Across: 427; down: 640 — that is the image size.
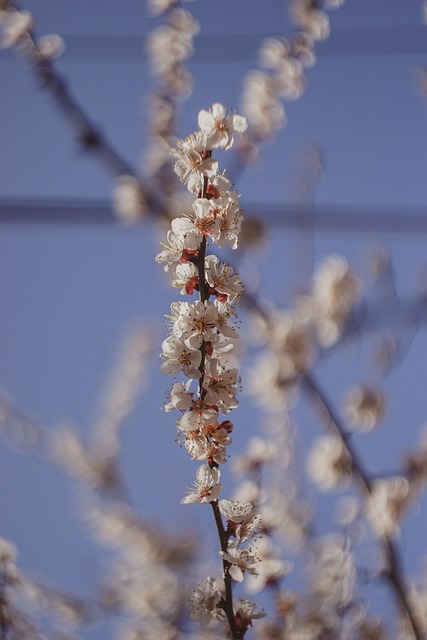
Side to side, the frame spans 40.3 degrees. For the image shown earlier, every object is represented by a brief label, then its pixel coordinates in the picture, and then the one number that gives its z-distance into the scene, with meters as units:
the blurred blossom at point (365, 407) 3.07
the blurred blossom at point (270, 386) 2.84
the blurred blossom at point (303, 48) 3.24
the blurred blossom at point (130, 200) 3.00
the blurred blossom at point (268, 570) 1.77
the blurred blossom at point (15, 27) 2.61
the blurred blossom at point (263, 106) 3.37
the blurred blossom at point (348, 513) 2.41
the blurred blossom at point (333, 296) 2.95
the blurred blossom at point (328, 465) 2.73
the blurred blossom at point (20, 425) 4.21
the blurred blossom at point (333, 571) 2.26
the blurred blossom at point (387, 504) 2.15
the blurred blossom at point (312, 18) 3.11
